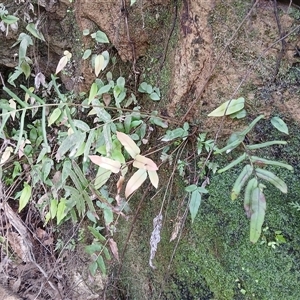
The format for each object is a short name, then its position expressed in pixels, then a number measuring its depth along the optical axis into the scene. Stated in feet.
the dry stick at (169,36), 3.73
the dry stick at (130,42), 3.94
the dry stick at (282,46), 3.15
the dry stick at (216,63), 3.16
